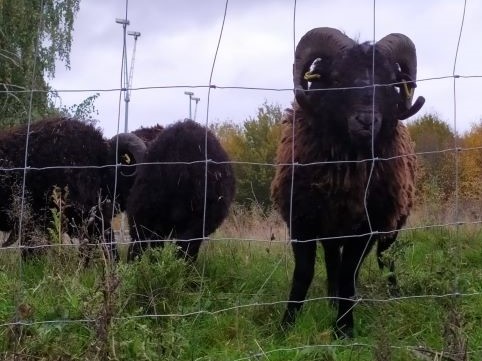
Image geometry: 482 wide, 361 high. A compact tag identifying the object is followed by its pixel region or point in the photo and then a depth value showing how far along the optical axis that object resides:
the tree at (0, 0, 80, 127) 17.77
